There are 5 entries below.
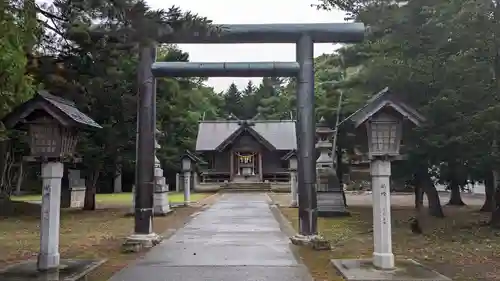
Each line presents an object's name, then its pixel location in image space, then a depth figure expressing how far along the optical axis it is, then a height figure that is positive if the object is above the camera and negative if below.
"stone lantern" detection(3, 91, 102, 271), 7.93 +0.51
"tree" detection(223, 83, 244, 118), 69.69 +10.47
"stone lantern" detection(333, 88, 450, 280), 8.11 +0.38
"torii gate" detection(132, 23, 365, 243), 10.80 +1.97
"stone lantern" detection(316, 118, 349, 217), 18.55 -0.51
